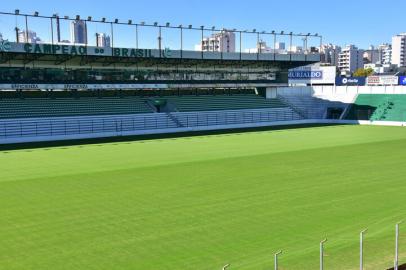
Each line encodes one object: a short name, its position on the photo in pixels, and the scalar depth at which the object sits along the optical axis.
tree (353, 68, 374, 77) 144.12
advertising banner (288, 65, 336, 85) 82.44
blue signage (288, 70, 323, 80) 83.31
